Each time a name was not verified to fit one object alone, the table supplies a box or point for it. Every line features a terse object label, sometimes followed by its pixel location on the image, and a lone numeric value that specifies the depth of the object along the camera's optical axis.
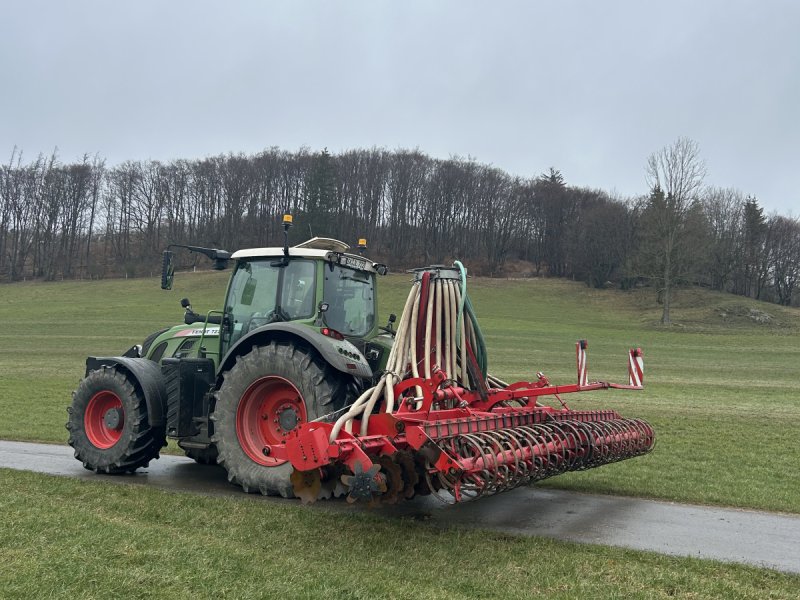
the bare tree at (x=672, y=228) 43.12
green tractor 6.27
